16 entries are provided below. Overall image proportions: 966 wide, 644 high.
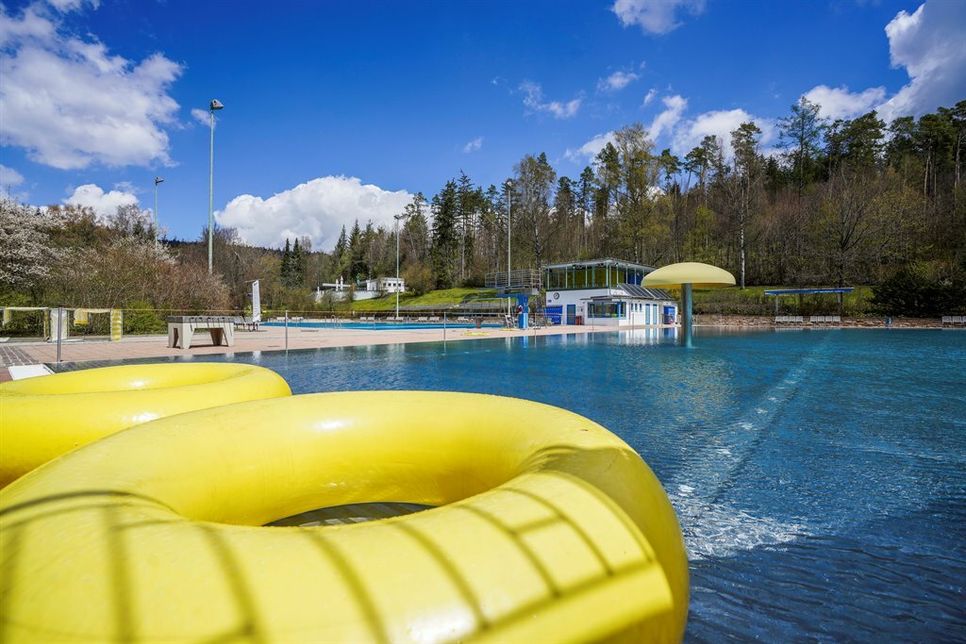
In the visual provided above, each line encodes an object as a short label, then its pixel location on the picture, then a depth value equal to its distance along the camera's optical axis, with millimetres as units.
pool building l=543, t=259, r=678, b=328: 30141
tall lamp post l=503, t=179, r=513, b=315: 49194
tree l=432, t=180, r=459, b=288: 56438
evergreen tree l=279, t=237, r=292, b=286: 69056
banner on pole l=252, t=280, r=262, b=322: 20181
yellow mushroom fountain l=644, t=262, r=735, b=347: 14883
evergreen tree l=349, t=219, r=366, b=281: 75562
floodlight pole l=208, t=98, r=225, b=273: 21172
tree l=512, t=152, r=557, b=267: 48844
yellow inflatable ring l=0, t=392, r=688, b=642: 844
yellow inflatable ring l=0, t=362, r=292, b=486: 2404
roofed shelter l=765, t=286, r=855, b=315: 30781
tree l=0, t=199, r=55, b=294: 16328
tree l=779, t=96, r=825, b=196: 47562
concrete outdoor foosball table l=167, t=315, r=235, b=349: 12234
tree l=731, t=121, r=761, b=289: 46562
